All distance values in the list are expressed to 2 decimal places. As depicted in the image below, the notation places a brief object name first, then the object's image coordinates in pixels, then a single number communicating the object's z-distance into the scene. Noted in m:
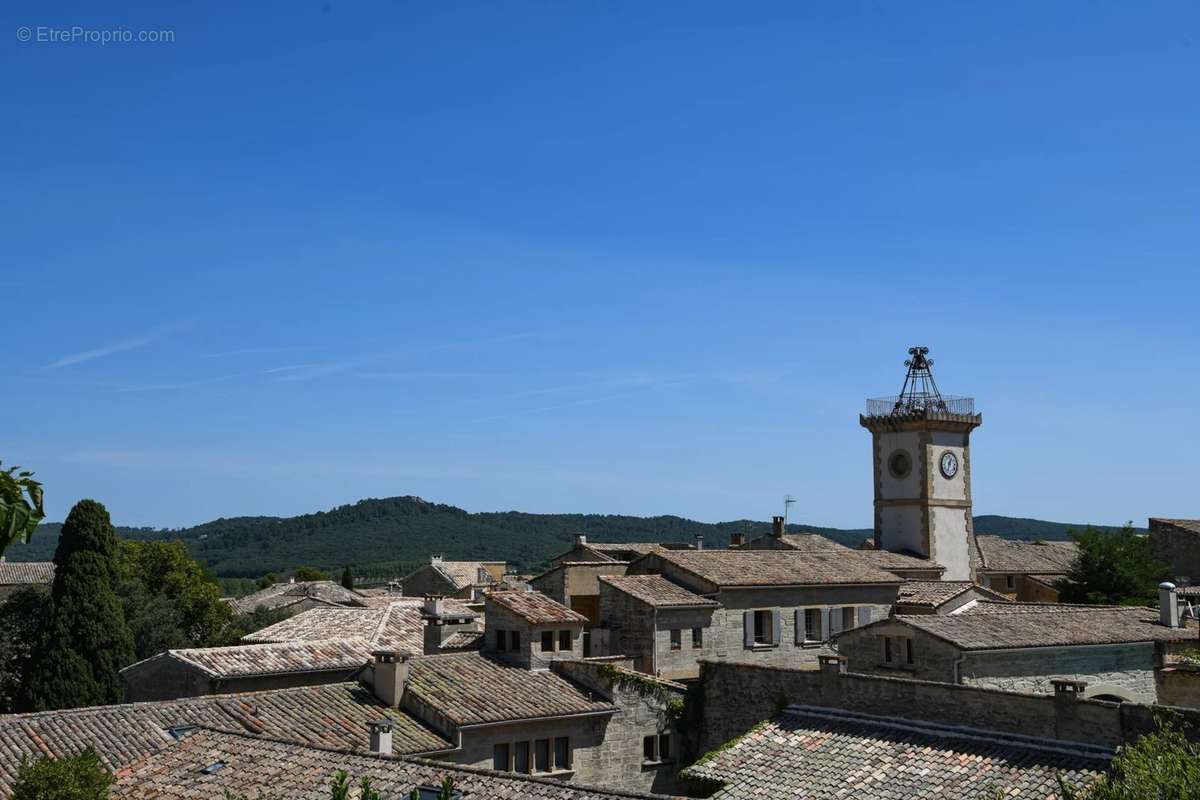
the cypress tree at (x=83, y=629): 42.69
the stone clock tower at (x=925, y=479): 57.97
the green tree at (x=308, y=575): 129.50
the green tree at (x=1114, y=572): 56.06
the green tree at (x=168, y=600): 55.28
